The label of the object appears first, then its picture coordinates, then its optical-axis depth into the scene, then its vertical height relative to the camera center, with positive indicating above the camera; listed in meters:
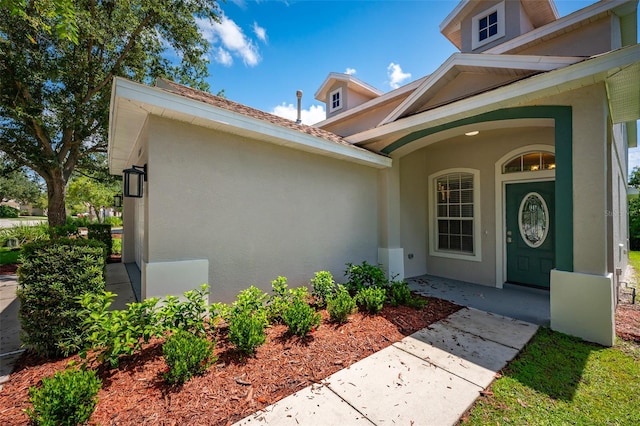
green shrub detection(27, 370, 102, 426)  2.02 -1.44
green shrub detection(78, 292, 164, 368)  2.80 -1.24
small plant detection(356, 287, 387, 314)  4.62 -1.46
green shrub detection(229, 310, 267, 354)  3.16 -1.41
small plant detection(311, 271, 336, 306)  4.80 -1.27
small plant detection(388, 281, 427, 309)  5.07 -1.62
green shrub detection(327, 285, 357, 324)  4.16 -1.45
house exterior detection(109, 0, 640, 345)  3.86 +0.82
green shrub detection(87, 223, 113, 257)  9.86 -0.57
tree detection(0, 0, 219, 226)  9.50 +5.84
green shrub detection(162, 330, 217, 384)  2.66 -1.47
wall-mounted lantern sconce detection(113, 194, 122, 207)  8.06 +0.51
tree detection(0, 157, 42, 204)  32.32 +3.59
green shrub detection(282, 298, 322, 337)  3.69 -1.44
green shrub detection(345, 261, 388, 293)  5.37 -1.26
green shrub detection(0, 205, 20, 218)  40.06 +0.84
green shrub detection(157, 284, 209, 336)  3.26 -1.23
